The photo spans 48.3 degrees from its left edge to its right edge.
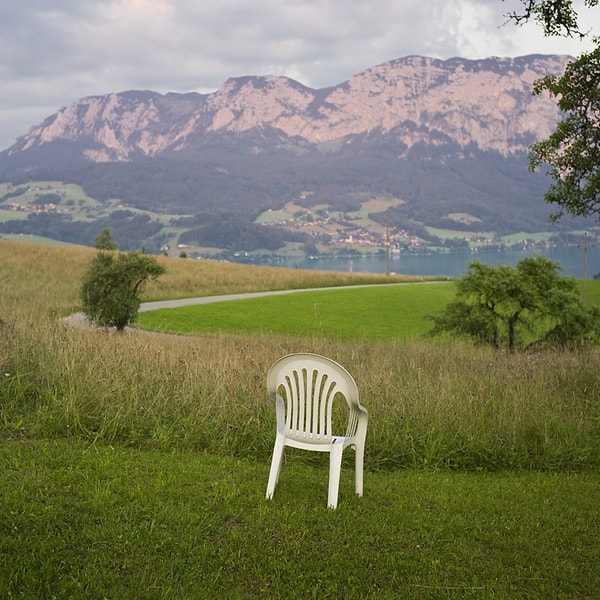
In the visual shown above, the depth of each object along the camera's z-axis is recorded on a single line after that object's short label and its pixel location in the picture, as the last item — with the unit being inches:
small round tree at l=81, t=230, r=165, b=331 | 1031.6
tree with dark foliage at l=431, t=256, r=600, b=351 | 948.6
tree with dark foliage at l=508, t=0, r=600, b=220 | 534.3
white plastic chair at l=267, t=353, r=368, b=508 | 216.2
